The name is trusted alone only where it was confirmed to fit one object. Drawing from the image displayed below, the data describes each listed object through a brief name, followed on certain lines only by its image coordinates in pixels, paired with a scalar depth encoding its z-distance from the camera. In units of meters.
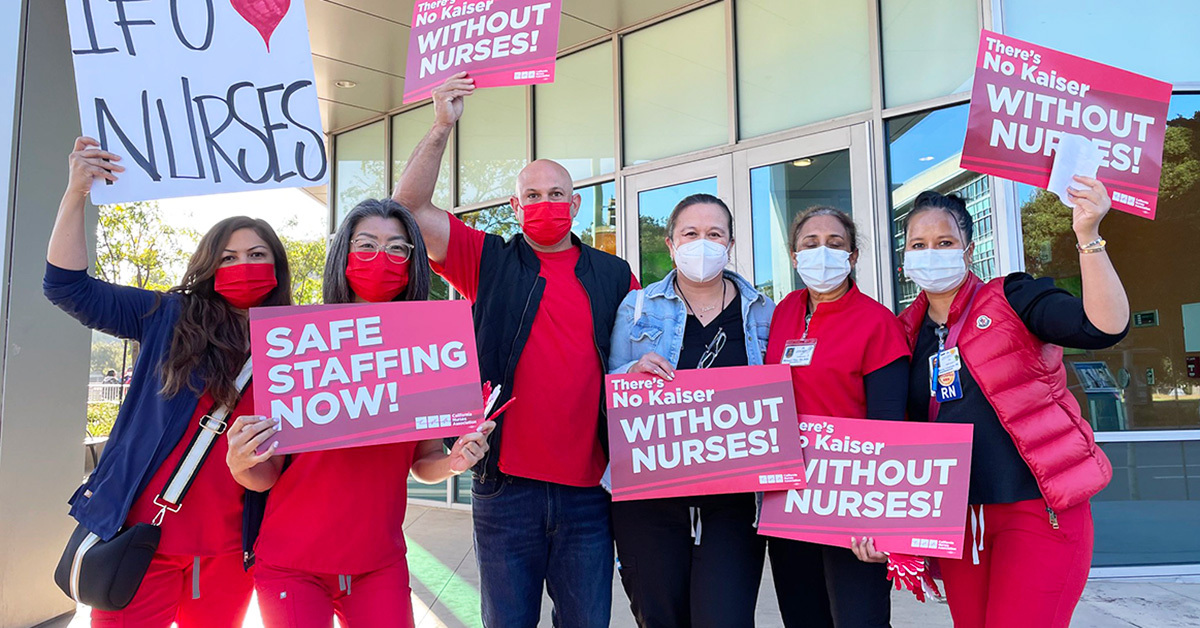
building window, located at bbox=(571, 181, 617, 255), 7.07
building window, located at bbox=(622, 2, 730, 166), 6.43
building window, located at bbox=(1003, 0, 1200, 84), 4.95
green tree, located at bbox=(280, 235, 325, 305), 19.28
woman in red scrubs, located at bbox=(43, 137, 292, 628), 2.02
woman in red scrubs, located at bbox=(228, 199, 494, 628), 1.92
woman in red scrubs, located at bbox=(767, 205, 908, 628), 2.25
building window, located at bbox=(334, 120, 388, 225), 9.27
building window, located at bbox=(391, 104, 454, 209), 8.48
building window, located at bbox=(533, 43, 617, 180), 7.23
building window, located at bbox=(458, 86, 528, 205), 7.93
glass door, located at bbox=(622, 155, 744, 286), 6.49
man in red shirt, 2.36
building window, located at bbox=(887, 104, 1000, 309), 5.09
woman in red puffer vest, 2.07
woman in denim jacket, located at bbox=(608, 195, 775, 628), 2.30
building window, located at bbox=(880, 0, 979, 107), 5.14
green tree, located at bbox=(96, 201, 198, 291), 12.13
